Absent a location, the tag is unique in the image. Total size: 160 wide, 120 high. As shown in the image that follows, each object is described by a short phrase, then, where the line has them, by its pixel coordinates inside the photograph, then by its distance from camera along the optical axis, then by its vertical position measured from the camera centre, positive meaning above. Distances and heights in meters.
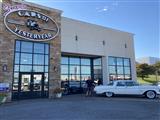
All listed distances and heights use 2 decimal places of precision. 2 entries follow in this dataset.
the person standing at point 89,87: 11.38 -1.50
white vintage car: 9.65 -1.49
